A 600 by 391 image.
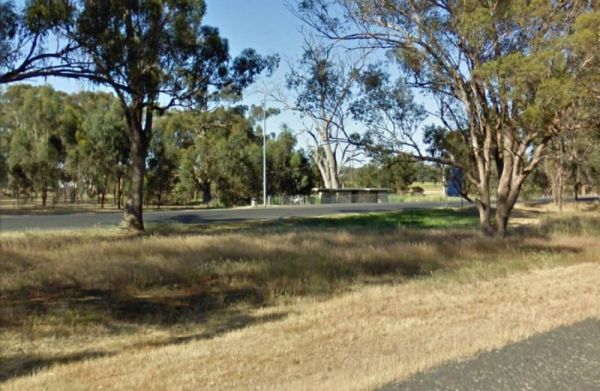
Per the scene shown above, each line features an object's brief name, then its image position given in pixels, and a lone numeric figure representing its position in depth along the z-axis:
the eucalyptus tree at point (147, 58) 13.48
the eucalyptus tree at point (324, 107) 19.89
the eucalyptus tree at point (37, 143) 53.91
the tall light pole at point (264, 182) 57.16
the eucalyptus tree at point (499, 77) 15.48
